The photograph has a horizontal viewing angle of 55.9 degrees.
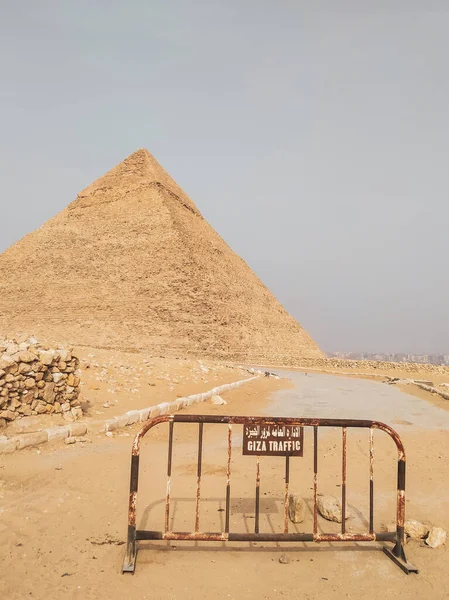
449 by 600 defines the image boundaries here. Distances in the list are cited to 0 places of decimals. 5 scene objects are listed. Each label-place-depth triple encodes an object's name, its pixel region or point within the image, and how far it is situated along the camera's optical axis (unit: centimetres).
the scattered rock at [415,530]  351
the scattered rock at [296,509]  374
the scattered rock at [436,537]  338
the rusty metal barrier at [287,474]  309
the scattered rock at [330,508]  379
